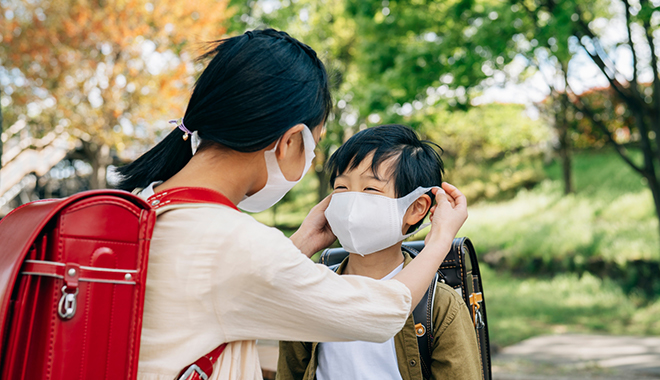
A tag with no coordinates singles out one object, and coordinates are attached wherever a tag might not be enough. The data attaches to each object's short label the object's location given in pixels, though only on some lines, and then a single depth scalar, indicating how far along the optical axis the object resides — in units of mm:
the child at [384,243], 1777
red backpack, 1019
